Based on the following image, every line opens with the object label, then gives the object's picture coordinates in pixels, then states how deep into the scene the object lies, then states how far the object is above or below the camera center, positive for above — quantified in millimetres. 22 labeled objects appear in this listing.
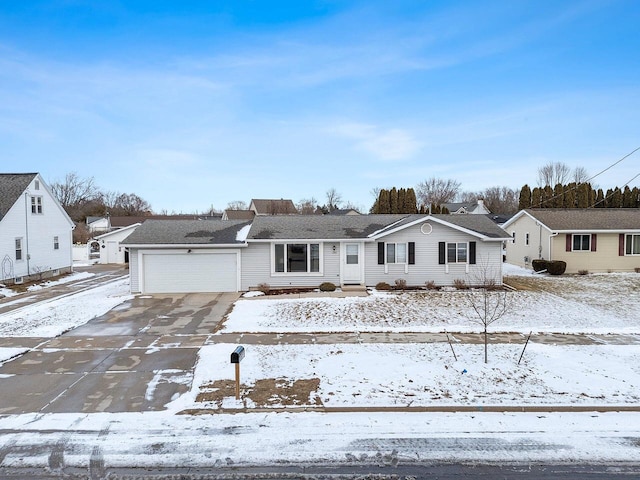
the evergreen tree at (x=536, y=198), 51938 +3947
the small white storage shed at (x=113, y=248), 38406 -1178
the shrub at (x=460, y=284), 21188 -2630
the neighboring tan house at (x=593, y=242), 26625 -806
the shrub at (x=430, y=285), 21172 -2669
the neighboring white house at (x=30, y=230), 23703 +348
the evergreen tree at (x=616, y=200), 51906 +3567
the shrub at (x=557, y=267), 25775 -2239
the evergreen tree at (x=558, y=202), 50094 +3266
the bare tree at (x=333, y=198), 93769 +7572
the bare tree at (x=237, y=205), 114862 +7841
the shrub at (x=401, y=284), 21188 -2626
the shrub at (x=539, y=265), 26636 -2181
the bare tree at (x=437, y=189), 87750 +8807
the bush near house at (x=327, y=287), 20531 -2622
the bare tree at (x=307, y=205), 88138 +6005
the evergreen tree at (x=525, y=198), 51594 +3912
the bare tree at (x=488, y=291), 15673 -2838
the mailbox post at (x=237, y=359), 8055 -2398
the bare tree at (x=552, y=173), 79375 +10578
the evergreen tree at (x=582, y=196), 50281 +4008
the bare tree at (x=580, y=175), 78125 +10013
